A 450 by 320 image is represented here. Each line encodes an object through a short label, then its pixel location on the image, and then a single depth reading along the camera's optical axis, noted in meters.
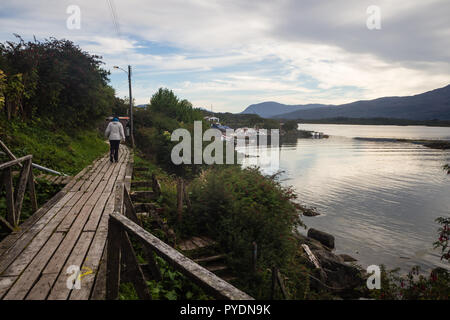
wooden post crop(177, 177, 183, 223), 9.07
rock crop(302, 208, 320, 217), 25.97
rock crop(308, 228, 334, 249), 19.66
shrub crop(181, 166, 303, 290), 8.83
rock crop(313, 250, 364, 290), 13.67
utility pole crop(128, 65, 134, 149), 26.81
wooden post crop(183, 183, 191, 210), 9.56
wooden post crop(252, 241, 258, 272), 8.05
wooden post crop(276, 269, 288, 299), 7.89
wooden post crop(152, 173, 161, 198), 9.65
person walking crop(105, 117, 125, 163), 12.37
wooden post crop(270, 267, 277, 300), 7.75
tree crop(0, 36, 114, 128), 14.27
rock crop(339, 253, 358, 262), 17.28
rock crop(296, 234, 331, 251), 17.32
